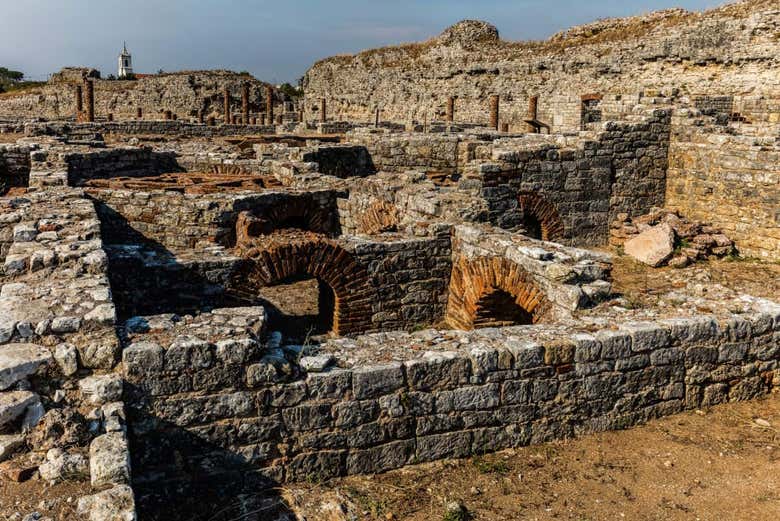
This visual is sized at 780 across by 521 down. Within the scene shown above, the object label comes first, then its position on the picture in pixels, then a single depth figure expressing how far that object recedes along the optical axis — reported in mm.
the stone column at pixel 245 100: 31231
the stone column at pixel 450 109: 27411
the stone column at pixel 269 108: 31305
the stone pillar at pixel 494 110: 24078
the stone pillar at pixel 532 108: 23031
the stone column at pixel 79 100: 27302
